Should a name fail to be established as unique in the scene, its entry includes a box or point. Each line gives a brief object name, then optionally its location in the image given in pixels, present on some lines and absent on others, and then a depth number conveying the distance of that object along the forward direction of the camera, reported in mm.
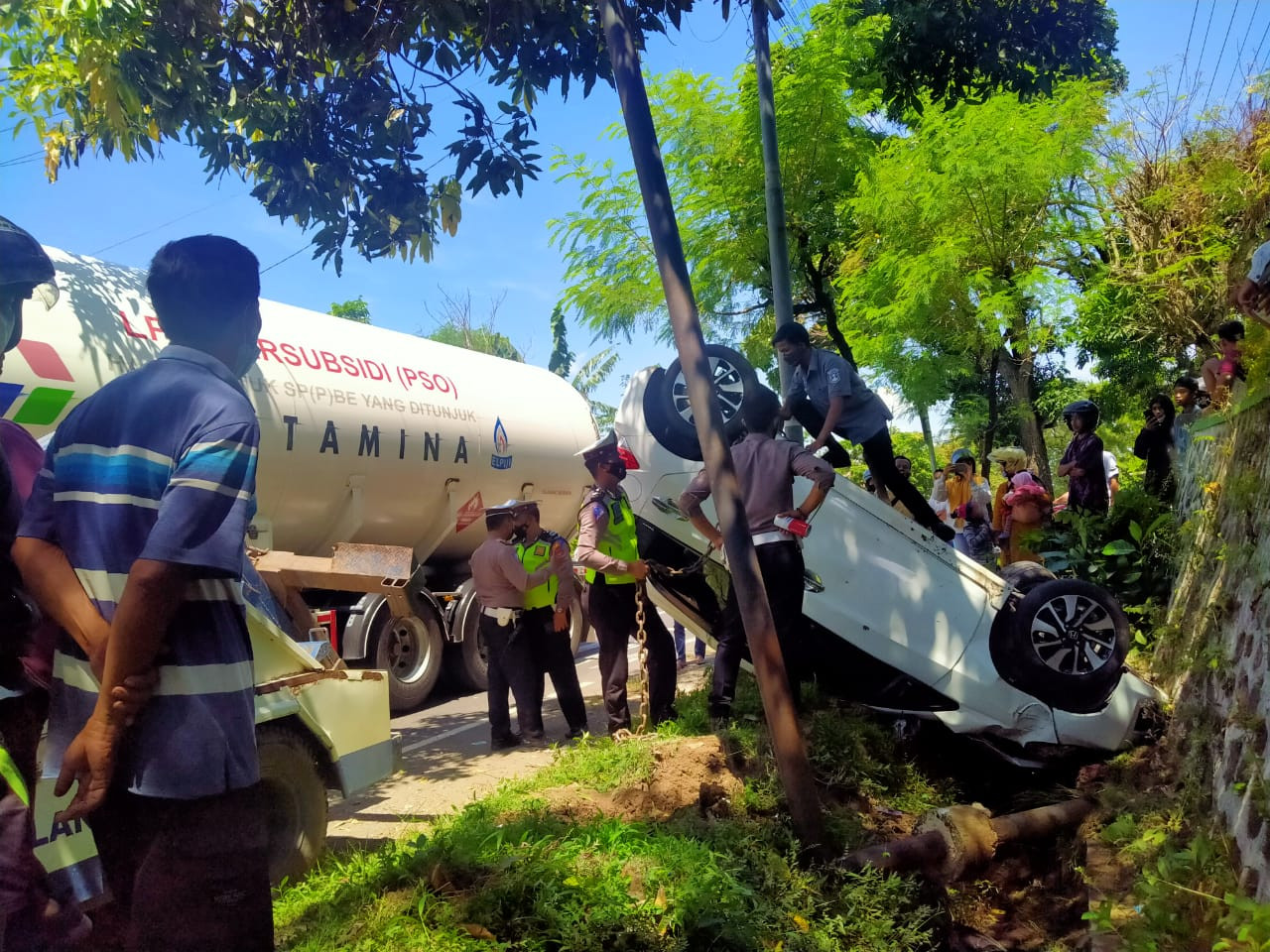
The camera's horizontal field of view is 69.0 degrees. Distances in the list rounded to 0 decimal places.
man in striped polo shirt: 1667
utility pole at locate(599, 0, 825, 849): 3395
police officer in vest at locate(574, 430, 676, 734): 5297
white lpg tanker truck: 5609
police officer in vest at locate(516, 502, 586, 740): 6129
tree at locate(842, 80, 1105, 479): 11023
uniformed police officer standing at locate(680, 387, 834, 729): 4363
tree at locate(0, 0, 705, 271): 3664
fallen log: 3510
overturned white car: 4586
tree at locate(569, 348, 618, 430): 29495
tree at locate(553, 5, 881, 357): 10164
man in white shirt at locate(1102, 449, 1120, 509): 8341
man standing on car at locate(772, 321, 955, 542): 5234
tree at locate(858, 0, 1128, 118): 8719
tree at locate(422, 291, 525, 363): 25125
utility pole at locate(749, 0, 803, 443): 6719
